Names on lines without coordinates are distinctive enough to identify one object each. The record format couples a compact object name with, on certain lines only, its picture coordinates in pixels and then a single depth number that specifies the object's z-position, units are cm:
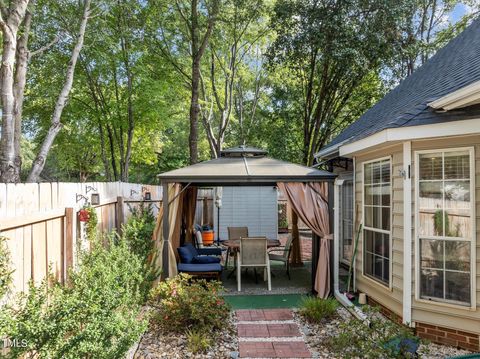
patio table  770
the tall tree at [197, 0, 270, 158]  1338
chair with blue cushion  700
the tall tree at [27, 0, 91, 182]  727
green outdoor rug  609
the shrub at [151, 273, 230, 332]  478
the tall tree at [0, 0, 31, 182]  564
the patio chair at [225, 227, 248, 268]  948
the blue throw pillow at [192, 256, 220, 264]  731
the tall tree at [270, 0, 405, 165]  1186
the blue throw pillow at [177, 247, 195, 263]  713
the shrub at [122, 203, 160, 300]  618
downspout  652
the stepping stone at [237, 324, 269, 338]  483
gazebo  646
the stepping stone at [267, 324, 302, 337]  485
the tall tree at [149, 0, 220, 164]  1173
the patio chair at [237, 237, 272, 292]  705
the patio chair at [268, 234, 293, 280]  791
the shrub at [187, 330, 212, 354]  430
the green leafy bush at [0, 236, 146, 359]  275
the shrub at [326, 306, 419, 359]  342
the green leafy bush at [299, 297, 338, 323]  525
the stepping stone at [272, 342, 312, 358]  424
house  423
